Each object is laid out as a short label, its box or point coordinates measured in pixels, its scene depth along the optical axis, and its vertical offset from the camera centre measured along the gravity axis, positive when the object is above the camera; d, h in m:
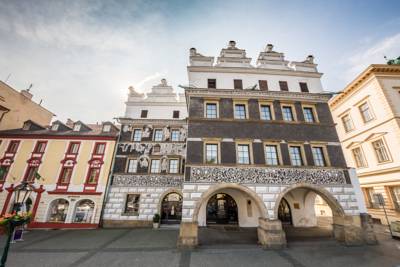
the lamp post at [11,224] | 5.79 -1.08
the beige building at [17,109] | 18.34 +9.99
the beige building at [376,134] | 13.85 +5.91
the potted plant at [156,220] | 14.55 -2.08
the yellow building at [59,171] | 14.91 +2.05
